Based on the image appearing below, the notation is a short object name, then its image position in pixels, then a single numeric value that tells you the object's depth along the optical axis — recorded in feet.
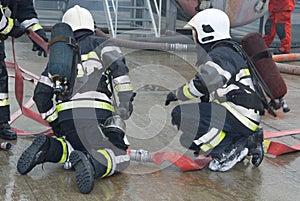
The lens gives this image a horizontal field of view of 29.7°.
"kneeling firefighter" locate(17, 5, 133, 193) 12.96
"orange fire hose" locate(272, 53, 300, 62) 32.30
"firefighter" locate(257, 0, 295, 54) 33.63
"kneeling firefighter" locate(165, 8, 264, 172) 14.37
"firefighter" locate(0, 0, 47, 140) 15.65
